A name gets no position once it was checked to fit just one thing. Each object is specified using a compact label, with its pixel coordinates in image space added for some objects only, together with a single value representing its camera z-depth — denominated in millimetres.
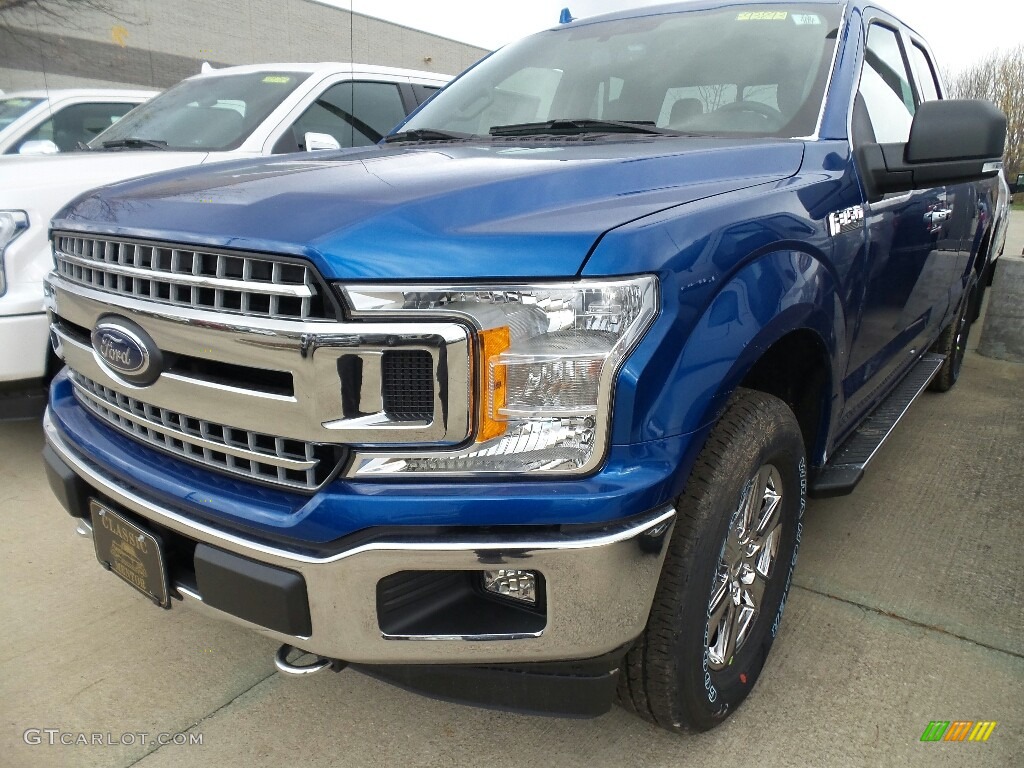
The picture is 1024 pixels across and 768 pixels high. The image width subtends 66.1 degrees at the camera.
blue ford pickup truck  1390
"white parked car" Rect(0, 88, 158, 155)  5719
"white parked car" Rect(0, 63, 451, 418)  3260
